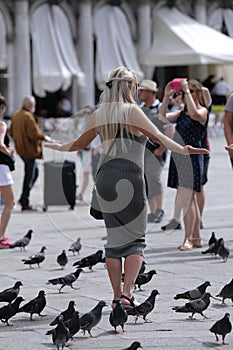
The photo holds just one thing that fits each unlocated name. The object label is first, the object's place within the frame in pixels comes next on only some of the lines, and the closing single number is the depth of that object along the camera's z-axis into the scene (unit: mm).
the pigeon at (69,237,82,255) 16889
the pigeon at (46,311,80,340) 10213
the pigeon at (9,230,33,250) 17673
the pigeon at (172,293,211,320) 11486
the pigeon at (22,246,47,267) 15526
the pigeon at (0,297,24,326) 11417
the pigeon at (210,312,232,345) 10364
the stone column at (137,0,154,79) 63701
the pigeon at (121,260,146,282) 13427
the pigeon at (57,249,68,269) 15540
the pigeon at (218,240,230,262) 15843
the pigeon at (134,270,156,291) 13076
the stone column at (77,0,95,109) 60452
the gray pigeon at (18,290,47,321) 11658
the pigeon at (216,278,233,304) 12106
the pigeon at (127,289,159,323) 11280
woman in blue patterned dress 17026
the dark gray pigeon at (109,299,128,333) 10715
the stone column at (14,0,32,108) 57920
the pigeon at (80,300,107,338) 10688
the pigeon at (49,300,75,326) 10681
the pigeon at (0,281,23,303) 12023
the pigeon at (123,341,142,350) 9490
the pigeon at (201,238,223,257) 16035
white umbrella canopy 55194
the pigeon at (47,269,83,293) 13324
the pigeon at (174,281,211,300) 11982
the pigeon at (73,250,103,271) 14783
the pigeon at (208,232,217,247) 16613
